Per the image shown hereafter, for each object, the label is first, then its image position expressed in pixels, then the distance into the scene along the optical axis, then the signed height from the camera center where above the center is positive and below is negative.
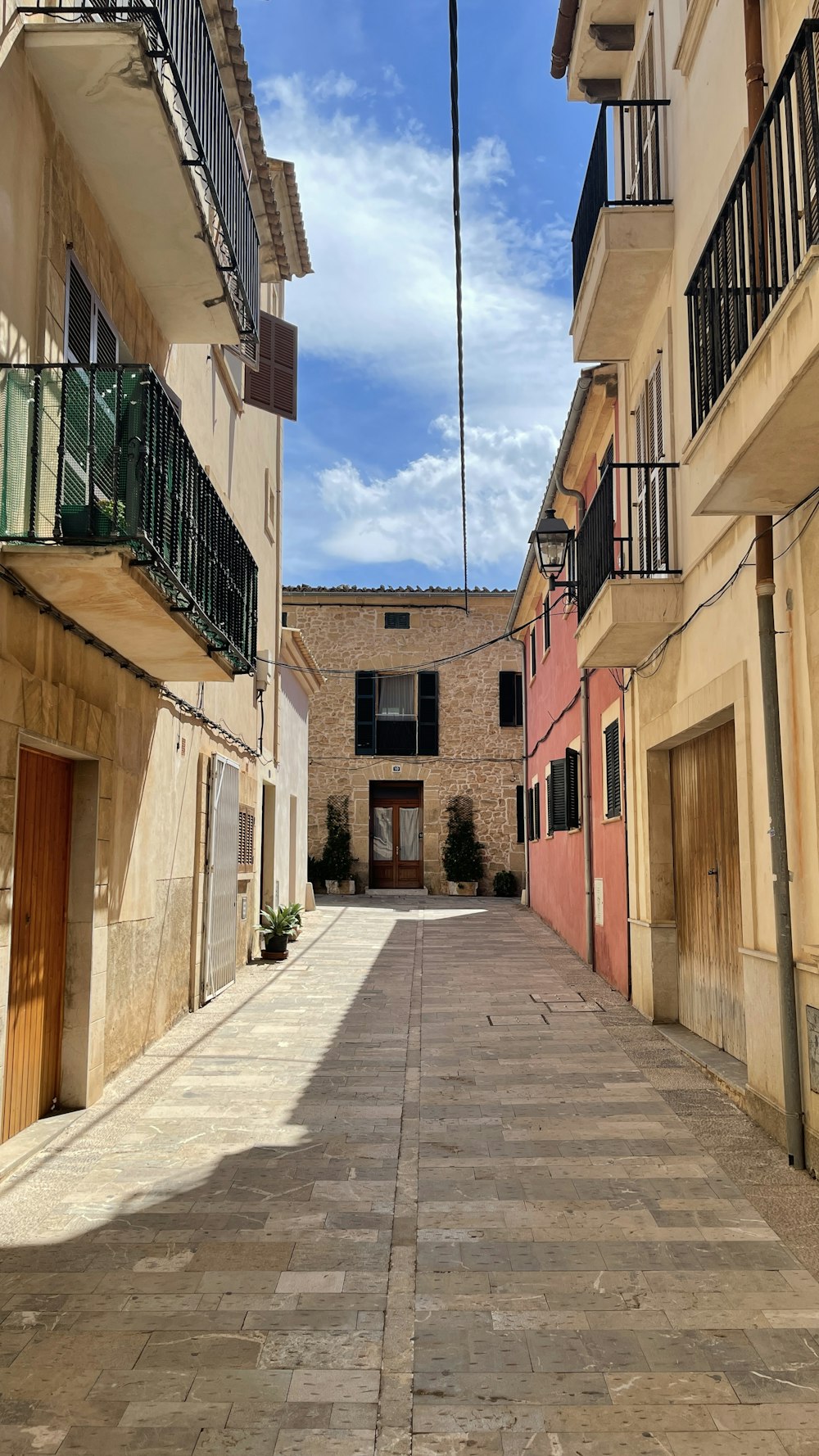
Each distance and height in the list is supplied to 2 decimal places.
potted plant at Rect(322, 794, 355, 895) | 25.05 +0.14
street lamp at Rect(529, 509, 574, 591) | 10.33 +3.18
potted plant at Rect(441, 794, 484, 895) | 25.11 +0.25
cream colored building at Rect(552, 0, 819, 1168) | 4.64 +2.03
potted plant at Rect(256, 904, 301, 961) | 13.38 -0.82
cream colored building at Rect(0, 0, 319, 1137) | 5.04 +1.94
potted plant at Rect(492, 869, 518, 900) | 24.98 -0.41
